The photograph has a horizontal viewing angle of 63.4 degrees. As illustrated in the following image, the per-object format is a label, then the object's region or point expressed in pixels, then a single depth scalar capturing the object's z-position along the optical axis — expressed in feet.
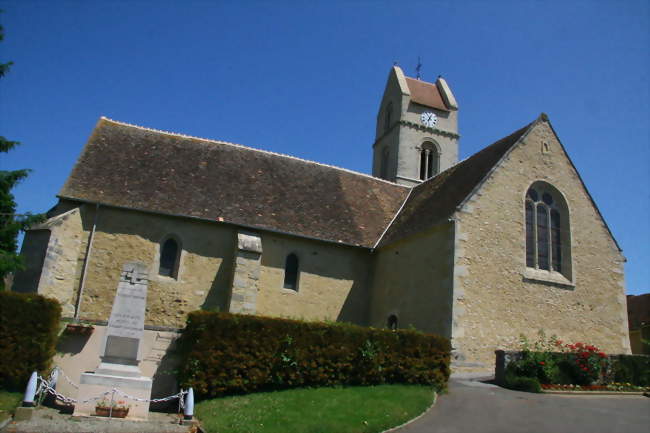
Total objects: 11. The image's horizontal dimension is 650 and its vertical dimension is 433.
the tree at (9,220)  46.53
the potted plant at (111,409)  34.99
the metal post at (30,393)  33.28
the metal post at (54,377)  39.14
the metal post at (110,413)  34.81
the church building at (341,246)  56.49
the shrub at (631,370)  52.85
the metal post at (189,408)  35.63
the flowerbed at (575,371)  48.24
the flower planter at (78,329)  41.70
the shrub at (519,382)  46.29
